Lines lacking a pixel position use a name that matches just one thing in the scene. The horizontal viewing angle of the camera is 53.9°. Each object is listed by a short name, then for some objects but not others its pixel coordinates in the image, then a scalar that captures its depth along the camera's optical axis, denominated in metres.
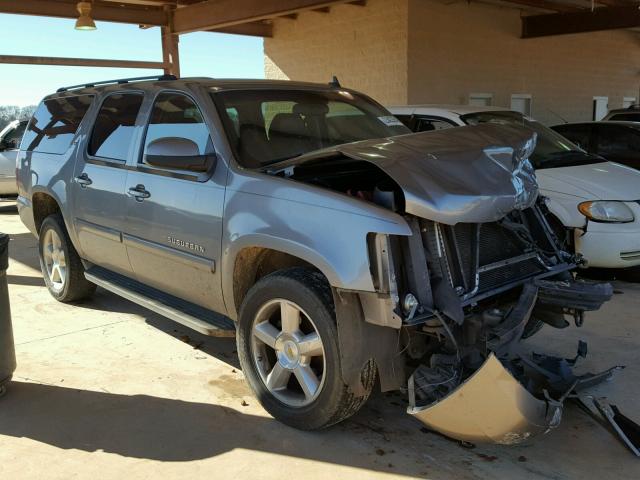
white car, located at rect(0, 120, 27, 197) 12.48
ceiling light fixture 11.22
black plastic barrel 3.87
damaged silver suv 3.06
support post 14.74
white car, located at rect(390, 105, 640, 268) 6.15
